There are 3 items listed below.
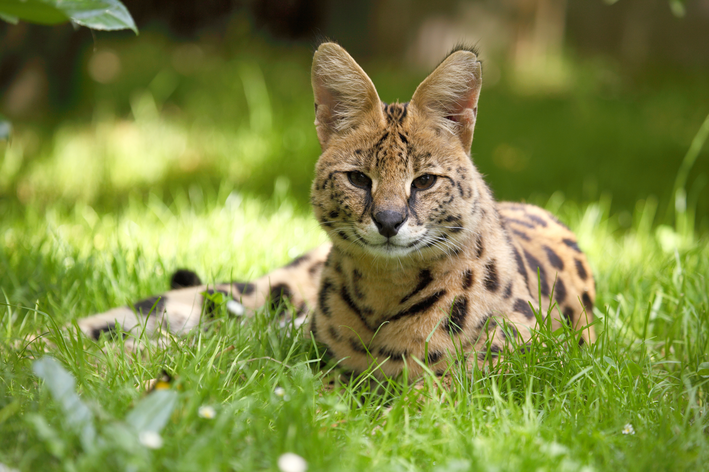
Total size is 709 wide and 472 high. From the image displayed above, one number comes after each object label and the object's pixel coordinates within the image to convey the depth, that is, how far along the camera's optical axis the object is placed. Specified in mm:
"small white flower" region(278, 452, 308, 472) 3483
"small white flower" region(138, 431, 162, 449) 3476
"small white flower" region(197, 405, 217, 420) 3526
